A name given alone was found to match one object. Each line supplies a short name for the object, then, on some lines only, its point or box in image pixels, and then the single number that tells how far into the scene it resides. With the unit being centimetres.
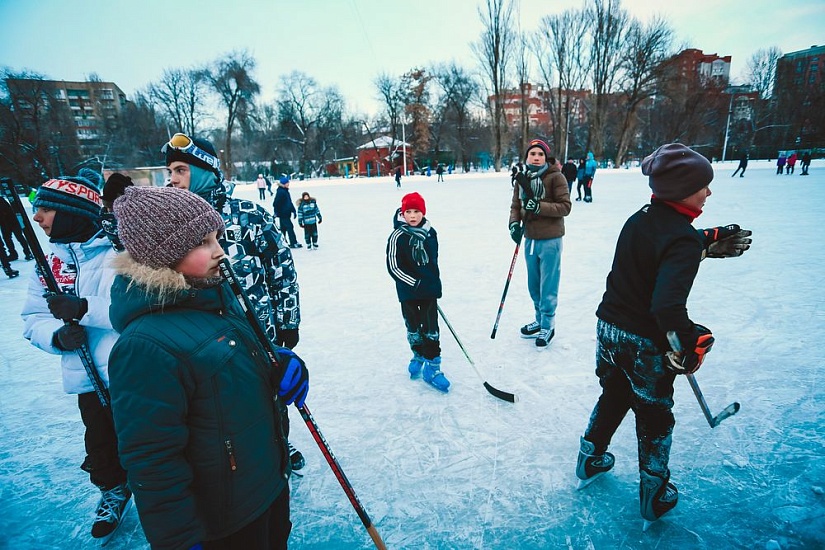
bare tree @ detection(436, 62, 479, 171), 4822
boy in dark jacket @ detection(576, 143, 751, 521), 153
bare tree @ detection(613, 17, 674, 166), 3512
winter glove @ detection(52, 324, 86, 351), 182
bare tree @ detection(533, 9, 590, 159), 3791
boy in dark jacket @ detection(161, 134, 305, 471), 198
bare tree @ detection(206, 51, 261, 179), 4091
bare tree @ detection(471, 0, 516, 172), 3612
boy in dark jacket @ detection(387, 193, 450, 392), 296
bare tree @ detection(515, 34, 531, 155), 3878
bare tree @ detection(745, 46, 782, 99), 4538
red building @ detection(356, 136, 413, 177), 4916
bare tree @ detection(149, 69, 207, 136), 4241
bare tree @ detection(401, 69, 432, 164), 4728
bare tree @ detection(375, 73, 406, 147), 4784
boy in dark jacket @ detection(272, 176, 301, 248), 874
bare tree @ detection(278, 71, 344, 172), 4872
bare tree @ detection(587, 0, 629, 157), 3541
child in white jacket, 186
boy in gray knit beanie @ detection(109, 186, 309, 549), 100
